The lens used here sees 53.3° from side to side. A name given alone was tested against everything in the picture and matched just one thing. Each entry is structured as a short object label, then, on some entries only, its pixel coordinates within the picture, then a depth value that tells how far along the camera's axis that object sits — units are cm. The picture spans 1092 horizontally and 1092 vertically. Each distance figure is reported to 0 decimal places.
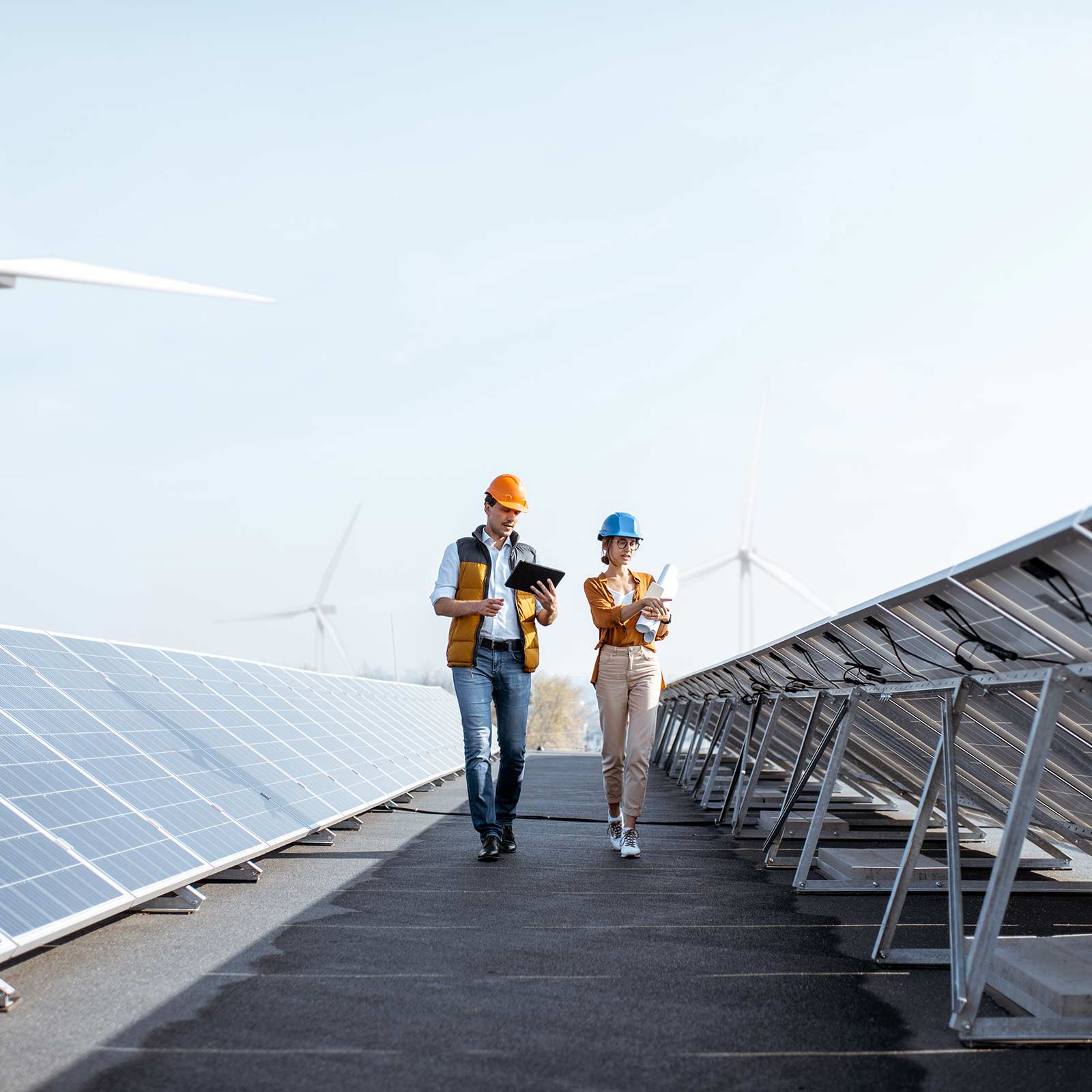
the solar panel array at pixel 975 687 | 432
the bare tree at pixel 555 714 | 10662
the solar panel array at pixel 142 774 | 533
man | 859
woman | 916
